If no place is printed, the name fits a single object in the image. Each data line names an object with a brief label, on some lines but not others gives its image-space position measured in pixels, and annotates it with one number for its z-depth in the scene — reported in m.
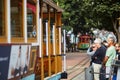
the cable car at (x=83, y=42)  58.44
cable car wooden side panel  5.94
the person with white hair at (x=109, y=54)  11.51
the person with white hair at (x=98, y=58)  12.23
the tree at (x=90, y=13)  32.66
